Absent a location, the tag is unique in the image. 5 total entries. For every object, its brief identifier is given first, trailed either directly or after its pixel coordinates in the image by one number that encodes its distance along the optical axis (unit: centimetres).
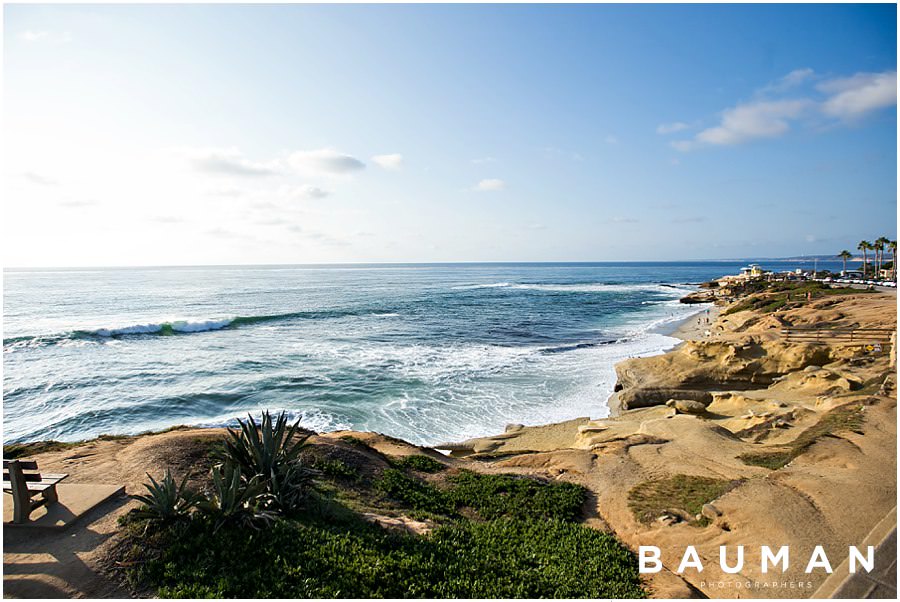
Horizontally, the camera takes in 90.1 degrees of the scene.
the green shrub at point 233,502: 567
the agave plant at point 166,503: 559
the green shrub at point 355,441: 1009
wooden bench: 556
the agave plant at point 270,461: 644
